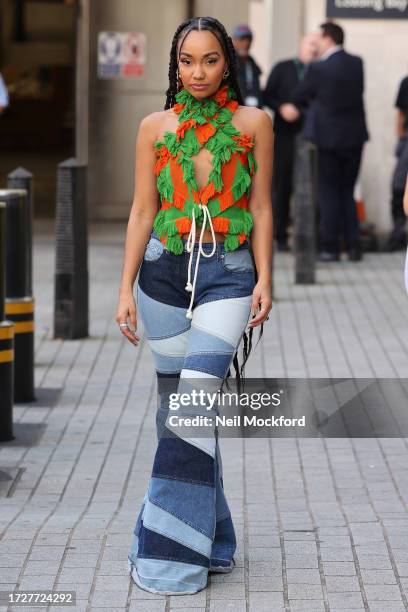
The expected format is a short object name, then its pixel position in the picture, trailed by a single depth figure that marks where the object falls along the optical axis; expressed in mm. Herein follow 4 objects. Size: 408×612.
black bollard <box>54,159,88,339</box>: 10164
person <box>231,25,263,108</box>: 14442
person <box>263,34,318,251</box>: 14570
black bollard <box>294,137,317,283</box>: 12766
